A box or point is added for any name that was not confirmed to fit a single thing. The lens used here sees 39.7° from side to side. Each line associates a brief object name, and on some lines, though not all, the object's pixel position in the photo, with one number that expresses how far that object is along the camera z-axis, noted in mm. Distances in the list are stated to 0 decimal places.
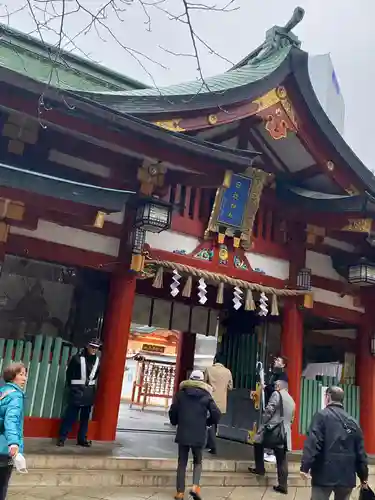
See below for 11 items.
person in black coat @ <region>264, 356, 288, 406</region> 8047
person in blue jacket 4113
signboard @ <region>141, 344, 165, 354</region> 25062
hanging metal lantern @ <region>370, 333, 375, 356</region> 11133
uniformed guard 7359
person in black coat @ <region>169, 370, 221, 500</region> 6020
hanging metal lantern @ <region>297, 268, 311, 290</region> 10102
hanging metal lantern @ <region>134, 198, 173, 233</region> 7996
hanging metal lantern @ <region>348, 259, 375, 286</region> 10234
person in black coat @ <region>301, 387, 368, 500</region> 4758
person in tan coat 8641
